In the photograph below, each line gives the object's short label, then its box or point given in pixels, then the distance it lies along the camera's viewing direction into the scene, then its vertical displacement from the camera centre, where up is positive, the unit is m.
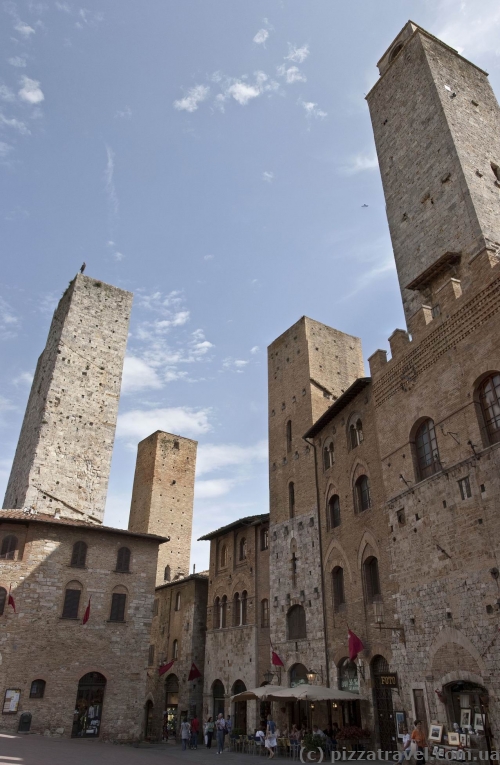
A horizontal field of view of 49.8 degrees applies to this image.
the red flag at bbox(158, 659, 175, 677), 27.14 +1.66
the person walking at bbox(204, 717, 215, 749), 22.56 -0.94
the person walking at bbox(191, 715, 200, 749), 22.61 -0.94
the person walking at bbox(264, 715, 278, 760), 17.19 -0.92
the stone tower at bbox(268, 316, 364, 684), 20.70 +9.43
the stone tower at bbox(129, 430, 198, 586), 35.59 +12.44
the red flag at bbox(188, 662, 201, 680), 26.02 +1.38
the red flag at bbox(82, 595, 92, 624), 21.38 +3.05
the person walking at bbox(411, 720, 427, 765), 11.34 -0.65
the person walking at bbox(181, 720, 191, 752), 21.73 -0.93
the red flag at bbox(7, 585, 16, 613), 20.16 +3.34
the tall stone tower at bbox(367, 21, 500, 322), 16.80 +16.97
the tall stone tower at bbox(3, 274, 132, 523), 26.08 +13.56
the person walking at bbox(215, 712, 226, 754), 20.08 -0.85
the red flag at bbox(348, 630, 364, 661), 16.41 +1.60
